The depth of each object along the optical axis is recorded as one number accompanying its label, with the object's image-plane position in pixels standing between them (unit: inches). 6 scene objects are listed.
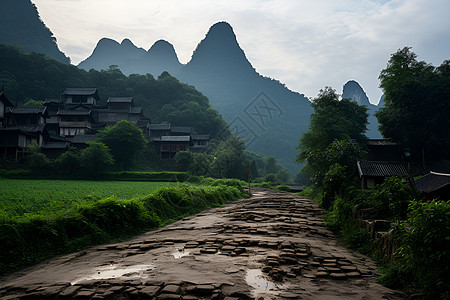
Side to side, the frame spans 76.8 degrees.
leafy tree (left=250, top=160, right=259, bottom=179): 2253.7
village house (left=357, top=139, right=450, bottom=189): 854.5
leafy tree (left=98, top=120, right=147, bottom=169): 1556.3
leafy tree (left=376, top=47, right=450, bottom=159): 915.4
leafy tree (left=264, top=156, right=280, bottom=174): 2603.3
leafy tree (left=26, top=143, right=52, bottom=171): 1245.1
